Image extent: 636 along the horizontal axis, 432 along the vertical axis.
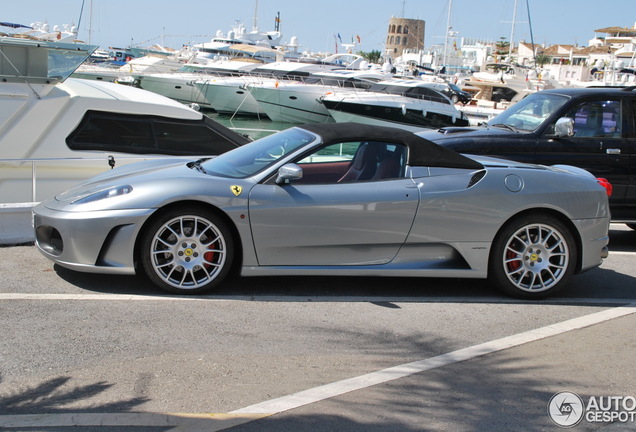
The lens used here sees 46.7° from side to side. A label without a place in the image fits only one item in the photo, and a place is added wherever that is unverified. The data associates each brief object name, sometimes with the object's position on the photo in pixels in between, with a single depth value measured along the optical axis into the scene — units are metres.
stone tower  142.88
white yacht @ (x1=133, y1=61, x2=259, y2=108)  39.84
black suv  8.63
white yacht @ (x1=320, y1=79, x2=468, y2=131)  33.09
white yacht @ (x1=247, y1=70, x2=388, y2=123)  35.88
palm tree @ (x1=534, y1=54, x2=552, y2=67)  106.06
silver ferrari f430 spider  5.65
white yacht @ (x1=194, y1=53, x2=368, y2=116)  38.31
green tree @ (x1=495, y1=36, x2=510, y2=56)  89.47
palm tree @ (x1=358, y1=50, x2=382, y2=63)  121.19
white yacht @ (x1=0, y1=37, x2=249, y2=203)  8.76
